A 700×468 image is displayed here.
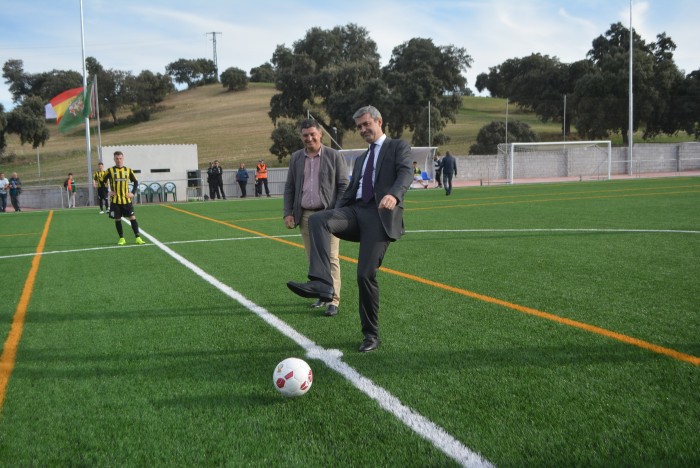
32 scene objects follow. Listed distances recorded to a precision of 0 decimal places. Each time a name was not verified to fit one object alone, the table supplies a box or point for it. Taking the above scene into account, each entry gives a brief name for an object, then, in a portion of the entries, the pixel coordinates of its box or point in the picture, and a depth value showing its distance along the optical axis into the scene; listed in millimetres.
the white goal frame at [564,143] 33762
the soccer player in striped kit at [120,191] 13203
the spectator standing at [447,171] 26344
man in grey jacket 6096
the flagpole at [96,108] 31328
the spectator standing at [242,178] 33219
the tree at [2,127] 58688
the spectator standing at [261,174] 32656
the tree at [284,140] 56688
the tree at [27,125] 60938
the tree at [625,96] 57406
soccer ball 3756
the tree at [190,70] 123750
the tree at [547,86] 67438
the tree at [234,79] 113125
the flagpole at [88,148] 31141
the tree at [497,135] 58281
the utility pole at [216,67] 128038
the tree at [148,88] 96438
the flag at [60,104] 29177
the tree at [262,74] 125250
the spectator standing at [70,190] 30234
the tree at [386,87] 60031
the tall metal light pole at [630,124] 41919
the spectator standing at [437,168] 32894
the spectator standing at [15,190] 28547
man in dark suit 4621
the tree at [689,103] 57812
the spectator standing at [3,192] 28072
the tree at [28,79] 101125
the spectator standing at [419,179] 34991
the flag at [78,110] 29531
